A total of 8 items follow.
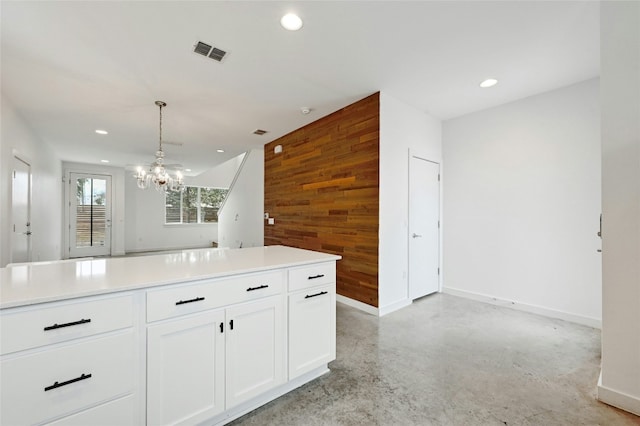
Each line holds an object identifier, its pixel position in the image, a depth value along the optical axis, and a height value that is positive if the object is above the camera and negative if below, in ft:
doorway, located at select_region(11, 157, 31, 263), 11.51 +0.11
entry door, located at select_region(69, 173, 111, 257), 24.52 -0.13
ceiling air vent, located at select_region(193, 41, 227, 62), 7.59 +4.88
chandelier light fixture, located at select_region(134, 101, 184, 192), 12.81 +1.85
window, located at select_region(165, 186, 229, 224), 30.71 +1.12
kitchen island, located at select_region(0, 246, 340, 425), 3.51 -2.05
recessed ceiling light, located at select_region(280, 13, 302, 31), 6.50 +4.89
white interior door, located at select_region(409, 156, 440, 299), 12.19 -0.60
